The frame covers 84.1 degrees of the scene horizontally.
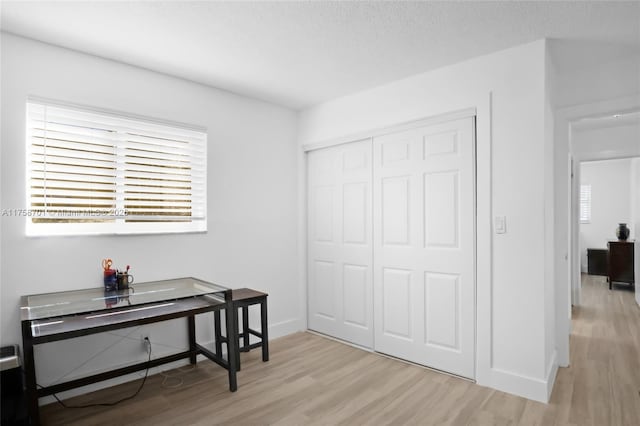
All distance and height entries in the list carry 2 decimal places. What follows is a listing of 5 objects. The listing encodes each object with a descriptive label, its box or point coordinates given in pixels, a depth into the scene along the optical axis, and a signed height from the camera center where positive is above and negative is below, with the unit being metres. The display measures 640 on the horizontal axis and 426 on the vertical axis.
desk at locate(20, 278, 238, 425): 1.98 -0.64
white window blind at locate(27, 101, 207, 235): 2.59 +0.34
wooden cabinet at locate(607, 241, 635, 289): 6.49 -0.87
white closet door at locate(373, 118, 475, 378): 2.93 -0.27
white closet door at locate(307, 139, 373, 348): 3.66 -0.30
